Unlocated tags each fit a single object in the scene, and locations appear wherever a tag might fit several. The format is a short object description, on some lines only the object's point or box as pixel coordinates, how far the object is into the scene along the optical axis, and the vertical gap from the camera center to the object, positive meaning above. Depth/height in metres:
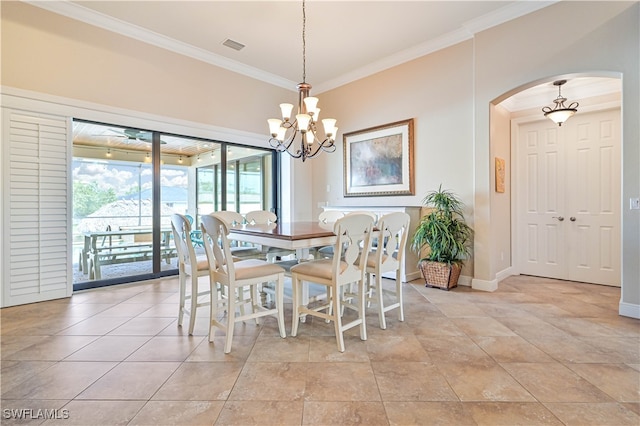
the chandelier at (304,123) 2.80 +0.90
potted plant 3.58 -0.38
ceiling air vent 4.02 +2.35
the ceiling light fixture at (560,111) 3.64 +1.24
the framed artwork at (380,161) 4.37 +0.80
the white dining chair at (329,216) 3.82 -0.09
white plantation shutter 3.03 +0.04
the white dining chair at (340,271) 2.11 -0.48
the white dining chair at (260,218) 3.85 -0.10
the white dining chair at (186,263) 2.39 -0.46
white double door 3.81 +0.15
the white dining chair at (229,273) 2.10 -0.49
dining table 2.22 -0.21
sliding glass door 3.66 +0.25
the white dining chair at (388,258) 2.39 -0.43
